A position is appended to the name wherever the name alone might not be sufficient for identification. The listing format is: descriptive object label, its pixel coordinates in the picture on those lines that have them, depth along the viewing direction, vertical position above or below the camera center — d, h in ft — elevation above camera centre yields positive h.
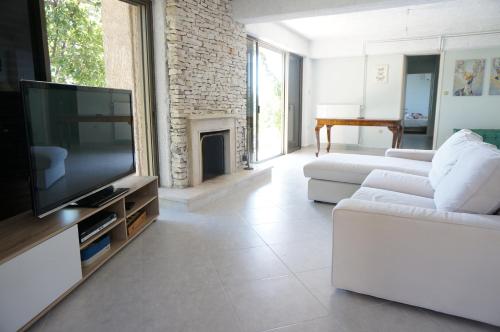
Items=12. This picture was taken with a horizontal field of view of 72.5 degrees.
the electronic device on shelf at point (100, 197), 7.34 -1.99
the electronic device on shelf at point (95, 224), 7.01 -2.50
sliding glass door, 18.37 +0.46
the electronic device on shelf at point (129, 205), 9.08 -2.57
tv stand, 5.01 -2.53
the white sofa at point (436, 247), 5.36 -2.29
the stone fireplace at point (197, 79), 12.05 +1.15
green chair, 21.39 -1.67
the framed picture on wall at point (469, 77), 22.34 +2.01
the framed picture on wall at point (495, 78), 21.91 +1.92
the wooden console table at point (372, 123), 19.76 -0.91
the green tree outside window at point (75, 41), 8.85 +1.94
